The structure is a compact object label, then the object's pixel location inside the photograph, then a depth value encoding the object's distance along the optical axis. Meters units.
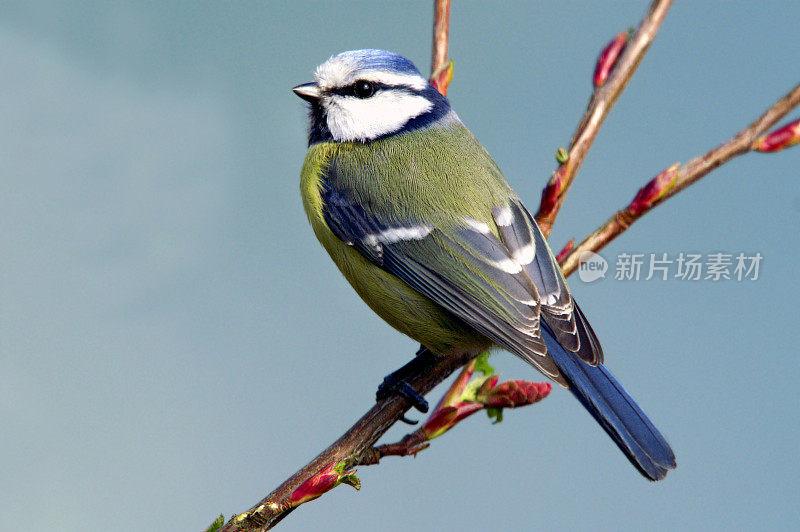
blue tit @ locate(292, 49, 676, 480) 2.75
